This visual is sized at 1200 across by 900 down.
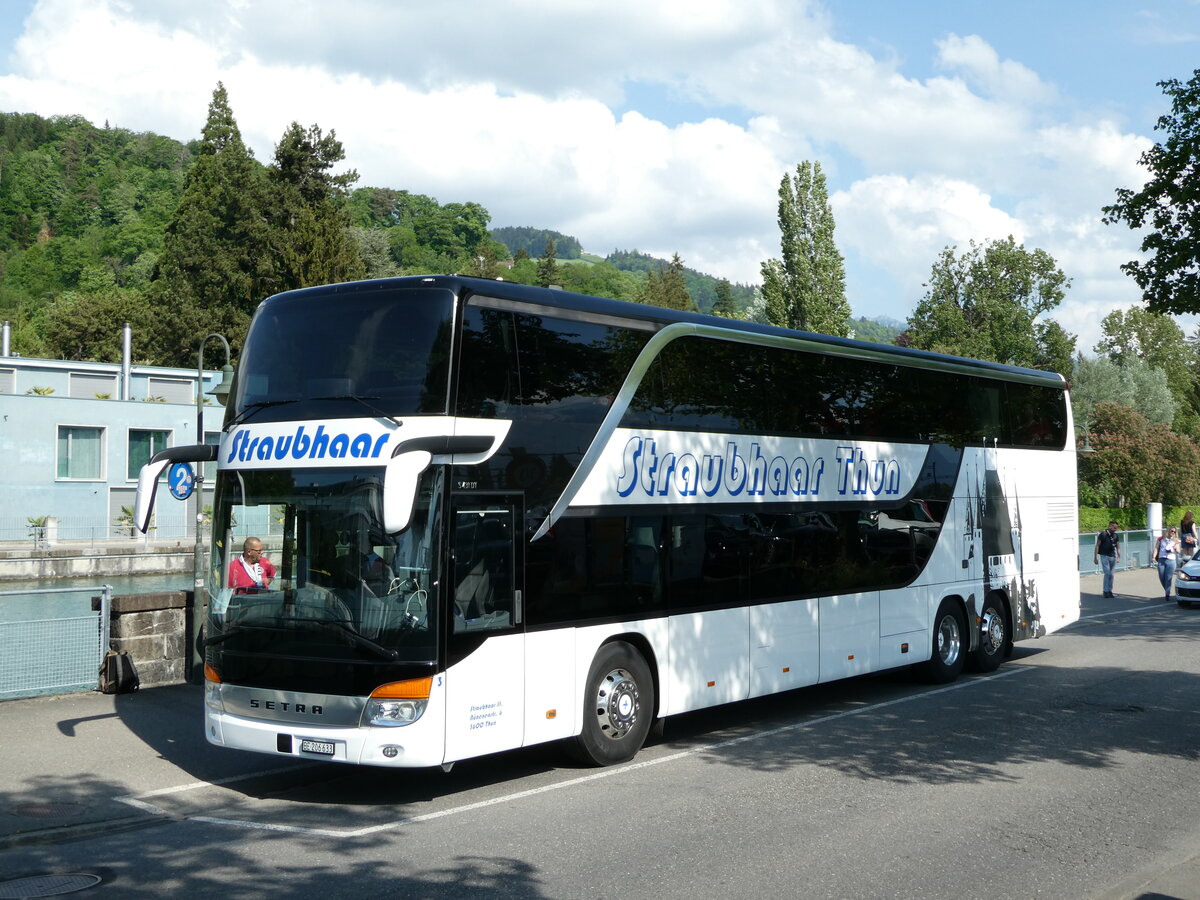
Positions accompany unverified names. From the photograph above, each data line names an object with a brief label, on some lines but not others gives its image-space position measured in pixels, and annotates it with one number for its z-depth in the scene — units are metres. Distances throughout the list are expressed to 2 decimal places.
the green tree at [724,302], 148.55
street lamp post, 13.97
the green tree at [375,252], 82.81
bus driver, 9.29
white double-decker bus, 8.81
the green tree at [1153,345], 104.54
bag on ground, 13.57
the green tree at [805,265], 61.66
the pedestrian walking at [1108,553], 28.52
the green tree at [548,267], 124.18
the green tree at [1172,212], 23.39
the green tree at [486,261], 113.56
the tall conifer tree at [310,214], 63.56
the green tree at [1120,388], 80.06
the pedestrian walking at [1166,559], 28.77
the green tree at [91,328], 80.85
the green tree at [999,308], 75.56
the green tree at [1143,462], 55.22
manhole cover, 6.96
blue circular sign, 11.46
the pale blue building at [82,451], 49.38
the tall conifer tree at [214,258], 68.56
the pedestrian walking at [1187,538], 30.81
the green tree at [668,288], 112.62
